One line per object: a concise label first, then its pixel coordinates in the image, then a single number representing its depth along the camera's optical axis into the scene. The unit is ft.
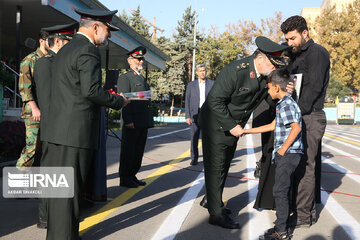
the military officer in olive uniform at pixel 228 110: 10.73
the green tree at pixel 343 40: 134.72
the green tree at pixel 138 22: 187.54
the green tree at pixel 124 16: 190.44
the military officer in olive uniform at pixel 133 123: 17.13
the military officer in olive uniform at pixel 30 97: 13.75
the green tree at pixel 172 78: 148.77
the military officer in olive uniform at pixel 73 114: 8.61
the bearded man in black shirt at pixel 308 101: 11.98
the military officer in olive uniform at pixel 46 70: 11.43
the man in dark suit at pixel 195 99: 24.61
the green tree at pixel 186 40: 158.51
